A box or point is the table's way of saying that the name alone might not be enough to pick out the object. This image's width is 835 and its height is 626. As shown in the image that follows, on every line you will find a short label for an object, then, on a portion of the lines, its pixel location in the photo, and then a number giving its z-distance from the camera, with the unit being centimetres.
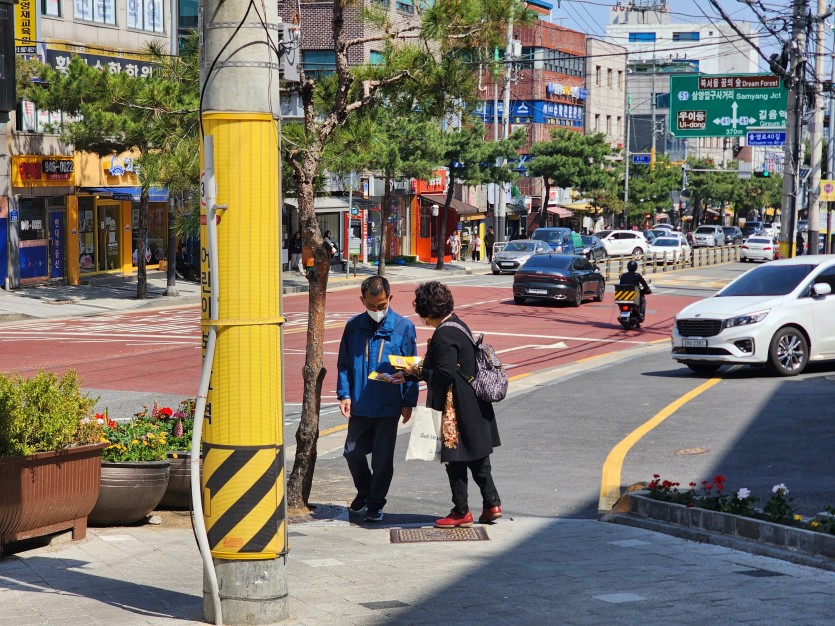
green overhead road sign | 3734
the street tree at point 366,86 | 932
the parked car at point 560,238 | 5569
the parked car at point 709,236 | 8031
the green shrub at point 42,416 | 711
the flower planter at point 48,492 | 707
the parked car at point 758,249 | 6479
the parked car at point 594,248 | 5669
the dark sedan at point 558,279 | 3375
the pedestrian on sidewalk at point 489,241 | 6075
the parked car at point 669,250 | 5756
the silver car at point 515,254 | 5031
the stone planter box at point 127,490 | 812
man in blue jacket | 859
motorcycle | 2739
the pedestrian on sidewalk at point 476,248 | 6147
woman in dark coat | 816
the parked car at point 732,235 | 8666
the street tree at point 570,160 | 6956
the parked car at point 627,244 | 6166
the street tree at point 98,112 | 3014
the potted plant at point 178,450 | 877
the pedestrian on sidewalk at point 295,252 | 4859
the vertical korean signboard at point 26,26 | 3066
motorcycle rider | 2755
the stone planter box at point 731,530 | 726
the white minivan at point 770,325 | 1723
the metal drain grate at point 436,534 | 809
